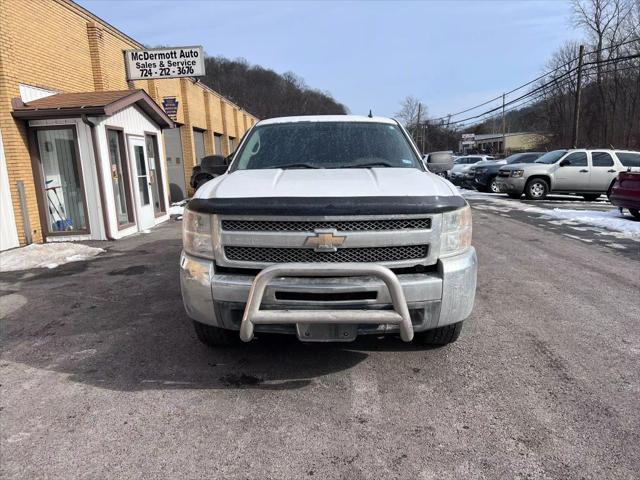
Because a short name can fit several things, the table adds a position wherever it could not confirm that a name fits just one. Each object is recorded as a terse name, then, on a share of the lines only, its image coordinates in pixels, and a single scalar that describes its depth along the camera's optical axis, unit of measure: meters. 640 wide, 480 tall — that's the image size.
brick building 8.89
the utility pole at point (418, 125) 78.00
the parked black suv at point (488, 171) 21.55
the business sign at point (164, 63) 12.53
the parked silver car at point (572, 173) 17.03
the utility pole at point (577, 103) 27.44
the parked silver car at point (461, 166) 25.09
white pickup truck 2.94
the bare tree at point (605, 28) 43.09
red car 11.02
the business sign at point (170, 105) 16.58
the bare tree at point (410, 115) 79.69
